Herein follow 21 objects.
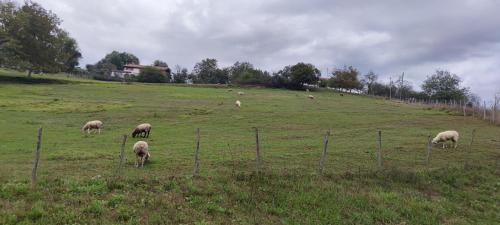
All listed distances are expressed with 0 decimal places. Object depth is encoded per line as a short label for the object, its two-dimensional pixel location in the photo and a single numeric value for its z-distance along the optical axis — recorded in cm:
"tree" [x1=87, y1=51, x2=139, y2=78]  15350
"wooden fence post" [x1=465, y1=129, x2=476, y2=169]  2315
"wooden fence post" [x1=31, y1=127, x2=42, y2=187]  1306
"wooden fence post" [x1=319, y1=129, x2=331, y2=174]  1765
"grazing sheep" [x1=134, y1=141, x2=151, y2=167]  2023
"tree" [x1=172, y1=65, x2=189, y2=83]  13688
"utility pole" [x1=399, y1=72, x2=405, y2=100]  14850
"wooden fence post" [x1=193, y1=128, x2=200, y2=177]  1565
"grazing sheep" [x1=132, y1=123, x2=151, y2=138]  3178
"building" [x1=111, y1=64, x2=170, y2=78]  16854
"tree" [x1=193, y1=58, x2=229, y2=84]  14414
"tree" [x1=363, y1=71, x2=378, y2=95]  16148
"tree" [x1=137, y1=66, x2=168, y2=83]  12012
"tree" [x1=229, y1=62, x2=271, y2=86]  11794
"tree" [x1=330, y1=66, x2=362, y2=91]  13062
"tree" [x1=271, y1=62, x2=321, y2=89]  11694
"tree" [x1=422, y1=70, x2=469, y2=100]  14140
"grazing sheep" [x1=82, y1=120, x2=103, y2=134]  3403
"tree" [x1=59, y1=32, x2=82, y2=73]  14835
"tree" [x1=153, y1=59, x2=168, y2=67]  19138
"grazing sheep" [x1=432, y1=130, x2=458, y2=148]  3056
